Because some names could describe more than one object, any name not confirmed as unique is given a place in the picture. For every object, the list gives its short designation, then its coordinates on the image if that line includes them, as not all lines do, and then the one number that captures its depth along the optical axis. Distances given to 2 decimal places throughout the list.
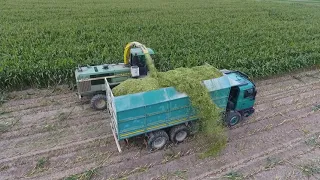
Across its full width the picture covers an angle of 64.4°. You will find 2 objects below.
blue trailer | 7.69
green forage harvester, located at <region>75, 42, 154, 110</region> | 10.37
